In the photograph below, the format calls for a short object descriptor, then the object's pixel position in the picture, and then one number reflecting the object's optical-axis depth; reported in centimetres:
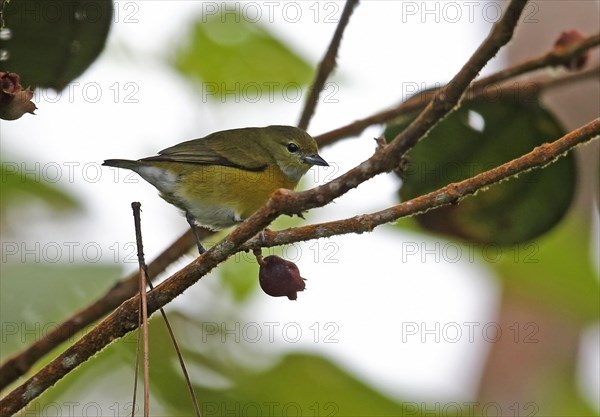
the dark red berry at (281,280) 388
